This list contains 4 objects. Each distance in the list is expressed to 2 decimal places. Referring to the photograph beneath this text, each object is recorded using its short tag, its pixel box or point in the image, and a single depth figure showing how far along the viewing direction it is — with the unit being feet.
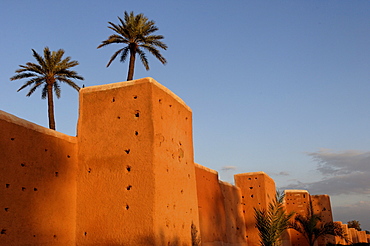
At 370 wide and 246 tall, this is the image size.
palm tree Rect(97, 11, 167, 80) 68.03
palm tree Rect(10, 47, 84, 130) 70.44
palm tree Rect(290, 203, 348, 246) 76.79
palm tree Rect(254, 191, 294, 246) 53.02
